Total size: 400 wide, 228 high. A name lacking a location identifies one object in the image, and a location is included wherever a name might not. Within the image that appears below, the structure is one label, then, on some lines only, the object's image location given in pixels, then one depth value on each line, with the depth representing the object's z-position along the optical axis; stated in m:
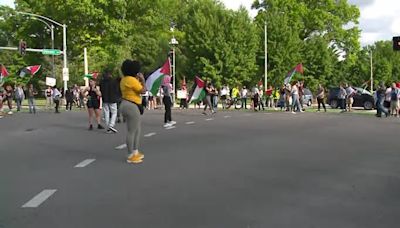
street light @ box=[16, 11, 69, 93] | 47.44
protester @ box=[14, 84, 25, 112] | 33.28
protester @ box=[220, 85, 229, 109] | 38.79
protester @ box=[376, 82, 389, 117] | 25.94
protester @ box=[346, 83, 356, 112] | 31.70
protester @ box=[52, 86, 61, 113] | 32.20
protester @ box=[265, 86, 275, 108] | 40.88
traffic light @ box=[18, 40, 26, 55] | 48.53
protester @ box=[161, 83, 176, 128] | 18.93
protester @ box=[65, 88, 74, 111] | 38.01
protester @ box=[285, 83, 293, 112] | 31.28
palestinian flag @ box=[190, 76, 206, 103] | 31.15
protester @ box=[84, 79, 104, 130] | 17.62
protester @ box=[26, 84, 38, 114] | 32.06
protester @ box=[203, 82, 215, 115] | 27.72
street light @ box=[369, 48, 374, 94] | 83.29
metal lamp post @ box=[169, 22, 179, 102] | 47.61
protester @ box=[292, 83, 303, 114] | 29.55
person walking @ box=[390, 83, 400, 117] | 26.34
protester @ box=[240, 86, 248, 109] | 37.95
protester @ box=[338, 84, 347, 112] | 31.72
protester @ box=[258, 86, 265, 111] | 34.79
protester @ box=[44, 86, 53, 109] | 41.22
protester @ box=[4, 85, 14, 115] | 35.09
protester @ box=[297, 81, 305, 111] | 32.73
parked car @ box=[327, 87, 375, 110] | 37.56
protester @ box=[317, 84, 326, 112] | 32.44
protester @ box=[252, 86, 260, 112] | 34.06
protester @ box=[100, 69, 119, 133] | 16.50
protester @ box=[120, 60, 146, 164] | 10.13
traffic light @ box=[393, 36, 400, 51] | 28.53
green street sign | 48.61
